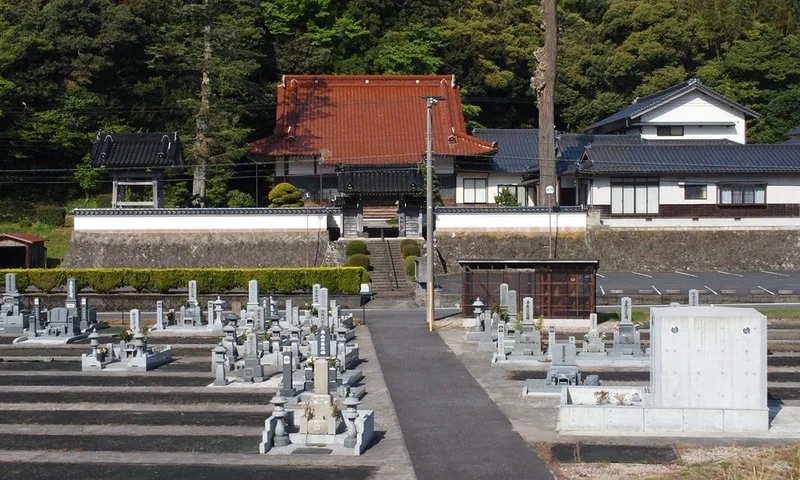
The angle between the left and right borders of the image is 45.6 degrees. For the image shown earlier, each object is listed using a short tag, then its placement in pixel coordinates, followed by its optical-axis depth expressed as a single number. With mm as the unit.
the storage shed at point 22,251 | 38312
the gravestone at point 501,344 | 23691
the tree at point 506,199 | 45906
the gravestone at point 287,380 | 18984
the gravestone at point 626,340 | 23547
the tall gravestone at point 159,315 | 29680
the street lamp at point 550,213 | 40781
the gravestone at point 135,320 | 26133
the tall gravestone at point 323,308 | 27070
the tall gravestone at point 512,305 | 26609
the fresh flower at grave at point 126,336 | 24106
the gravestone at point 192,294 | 31406
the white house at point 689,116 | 51094
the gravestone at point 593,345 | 23656
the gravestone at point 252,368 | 21312
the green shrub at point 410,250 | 39969
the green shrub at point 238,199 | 46391
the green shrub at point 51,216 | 45812
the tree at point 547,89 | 40812
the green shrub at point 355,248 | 40062
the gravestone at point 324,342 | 22406
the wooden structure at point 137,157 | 38875
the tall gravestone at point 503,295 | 28367
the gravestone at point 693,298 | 27281
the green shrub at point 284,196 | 43812
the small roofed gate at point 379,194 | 42656
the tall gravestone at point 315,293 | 30244
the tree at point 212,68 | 43906
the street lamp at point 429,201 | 29281
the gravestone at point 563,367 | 19781
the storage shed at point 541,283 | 29656
